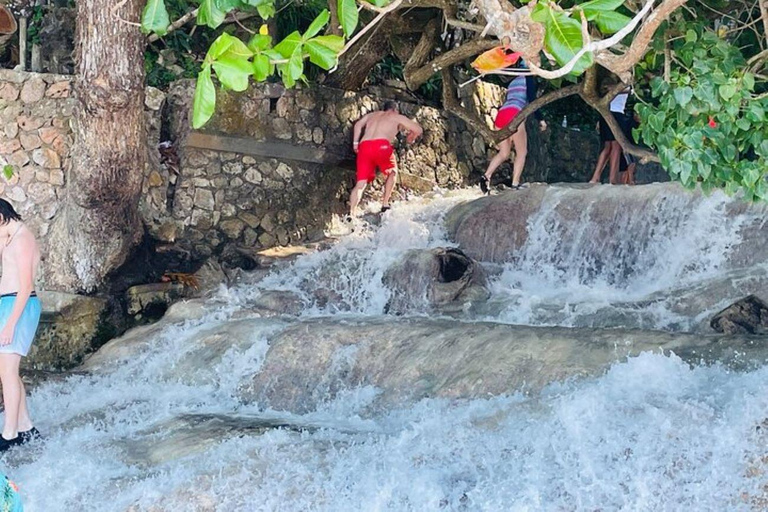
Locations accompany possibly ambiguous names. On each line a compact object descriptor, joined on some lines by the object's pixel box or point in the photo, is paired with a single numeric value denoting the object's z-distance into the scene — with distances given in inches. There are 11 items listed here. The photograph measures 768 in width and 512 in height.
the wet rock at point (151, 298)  408.5
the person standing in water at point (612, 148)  486.3
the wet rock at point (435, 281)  384.8
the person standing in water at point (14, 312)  277.9
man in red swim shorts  484.4
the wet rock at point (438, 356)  259.4
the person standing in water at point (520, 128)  488.4
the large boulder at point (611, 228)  373.1
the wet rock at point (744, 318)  300.0
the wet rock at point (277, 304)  380.5
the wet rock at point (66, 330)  391.9
